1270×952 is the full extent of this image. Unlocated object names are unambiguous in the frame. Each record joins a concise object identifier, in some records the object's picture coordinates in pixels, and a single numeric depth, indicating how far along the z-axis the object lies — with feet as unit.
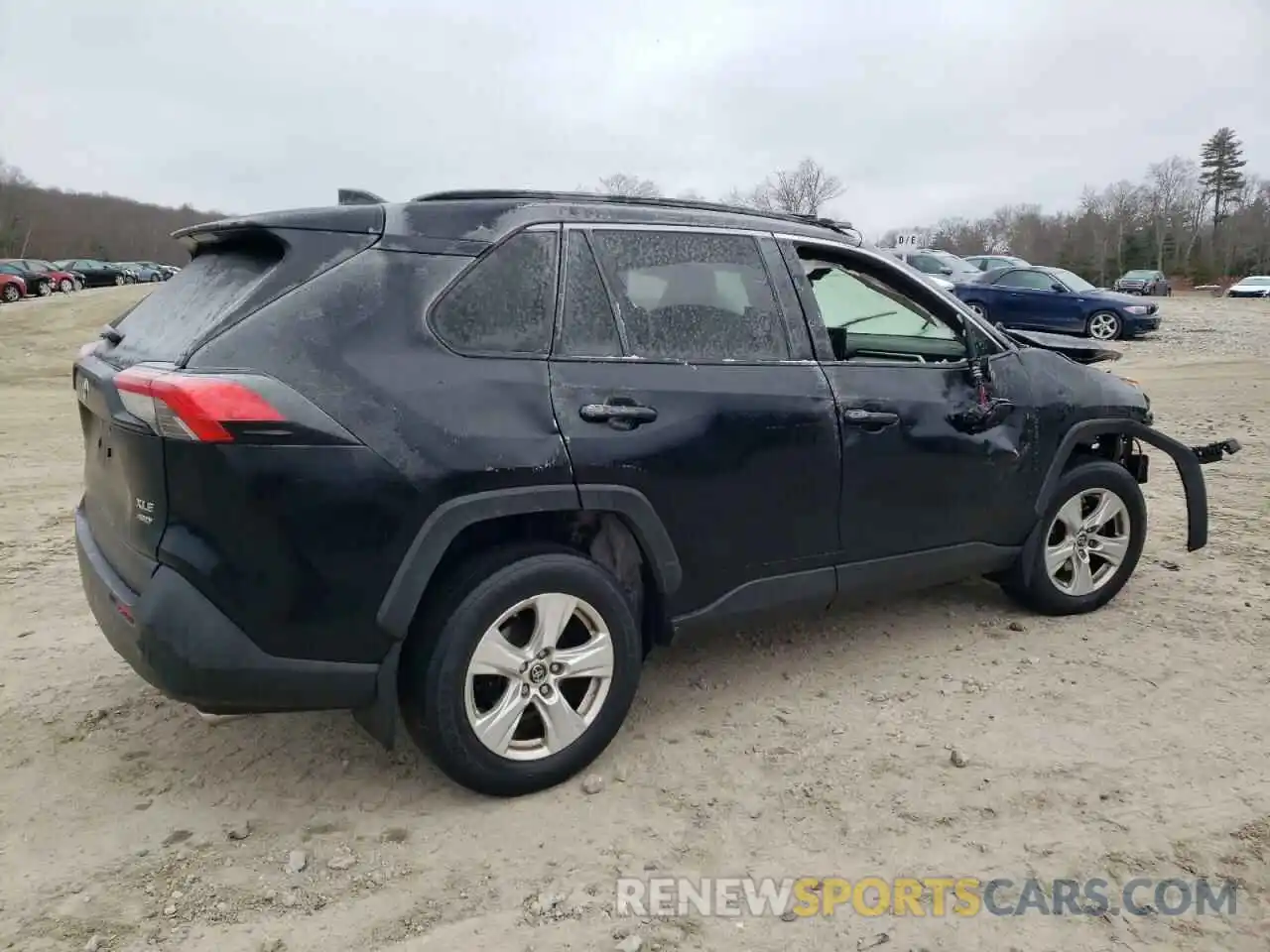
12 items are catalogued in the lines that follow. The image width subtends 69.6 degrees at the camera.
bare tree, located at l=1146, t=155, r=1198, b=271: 239.91
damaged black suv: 8.20
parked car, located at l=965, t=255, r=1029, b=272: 78.84
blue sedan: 59.82
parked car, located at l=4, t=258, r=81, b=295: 136.15
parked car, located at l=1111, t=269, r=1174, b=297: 131.23
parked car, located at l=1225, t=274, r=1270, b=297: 151.12
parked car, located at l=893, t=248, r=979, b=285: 67.92
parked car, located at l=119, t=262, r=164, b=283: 209.17
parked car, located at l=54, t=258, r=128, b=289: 177.27
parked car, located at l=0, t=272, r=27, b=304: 118.11
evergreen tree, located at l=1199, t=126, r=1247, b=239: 259.39
